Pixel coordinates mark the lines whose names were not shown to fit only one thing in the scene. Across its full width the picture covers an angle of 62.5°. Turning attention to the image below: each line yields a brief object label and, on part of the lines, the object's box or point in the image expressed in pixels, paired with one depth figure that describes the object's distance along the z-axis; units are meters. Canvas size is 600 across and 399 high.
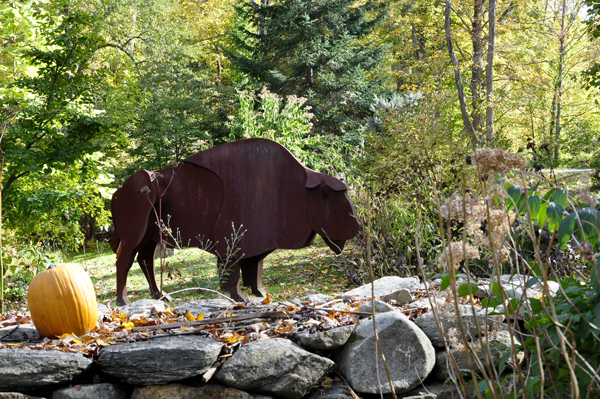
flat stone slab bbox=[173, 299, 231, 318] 3.94
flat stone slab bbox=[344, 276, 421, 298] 4.26
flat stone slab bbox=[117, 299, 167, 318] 3.99
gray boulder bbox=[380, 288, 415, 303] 3.88
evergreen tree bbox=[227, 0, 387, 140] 17.33
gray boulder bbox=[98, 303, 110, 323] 3.87
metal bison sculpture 4.71
